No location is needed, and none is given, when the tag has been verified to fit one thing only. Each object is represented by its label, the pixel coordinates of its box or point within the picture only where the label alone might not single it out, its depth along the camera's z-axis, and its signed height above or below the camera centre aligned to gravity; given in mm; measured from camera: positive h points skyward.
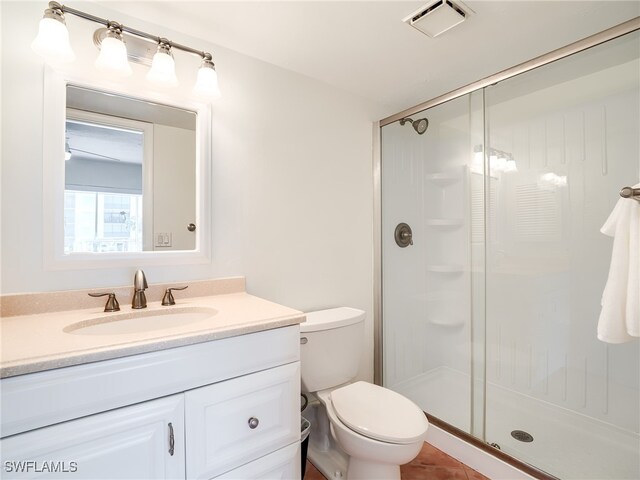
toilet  1225 -726
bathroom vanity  712 -416
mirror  1161 +272
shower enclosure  1559 -108
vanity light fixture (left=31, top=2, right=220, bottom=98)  1041 +695
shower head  2025 +769
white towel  1074 -131
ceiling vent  1251 +939
